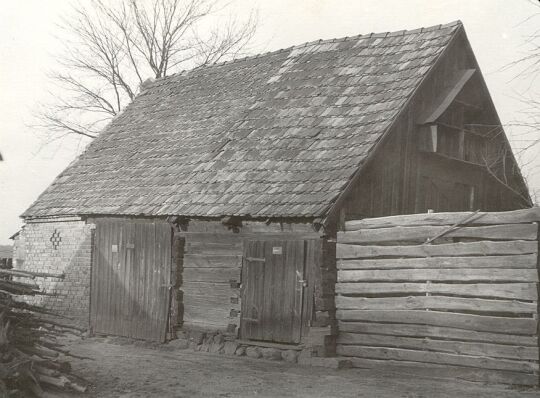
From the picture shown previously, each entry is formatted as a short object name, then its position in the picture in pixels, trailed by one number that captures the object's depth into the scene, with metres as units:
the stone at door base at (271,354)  12.95
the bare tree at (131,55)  31.12
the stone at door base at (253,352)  13.27
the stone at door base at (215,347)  13.95
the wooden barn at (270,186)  12.99
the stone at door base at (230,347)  13.69
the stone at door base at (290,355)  12.66
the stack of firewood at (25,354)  8.58
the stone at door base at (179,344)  14.55
